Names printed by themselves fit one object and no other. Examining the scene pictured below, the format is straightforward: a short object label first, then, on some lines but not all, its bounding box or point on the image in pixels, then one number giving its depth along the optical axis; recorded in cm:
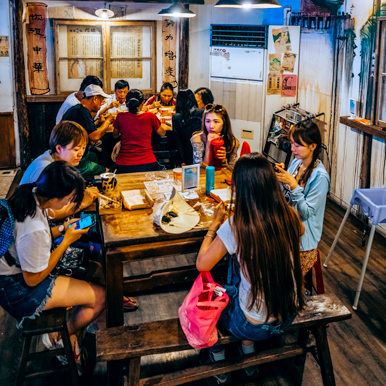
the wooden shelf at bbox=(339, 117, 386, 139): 430
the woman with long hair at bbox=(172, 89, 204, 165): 447
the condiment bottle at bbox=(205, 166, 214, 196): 297
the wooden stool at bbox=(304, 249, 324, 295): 287
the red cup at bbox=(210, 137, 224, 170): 335
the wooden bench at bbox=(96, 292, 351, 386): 214
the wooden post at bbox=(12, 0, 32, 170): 616
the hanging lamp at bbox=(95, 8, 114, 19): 661
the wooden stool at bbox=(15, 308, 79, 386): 223
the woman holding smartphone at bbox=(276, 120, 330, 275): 267
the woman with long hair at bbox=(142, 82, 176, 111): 625
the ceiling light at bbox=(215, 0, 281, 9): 343
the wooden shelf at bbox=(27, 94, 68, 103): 652
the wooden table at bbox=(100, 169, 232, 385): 239
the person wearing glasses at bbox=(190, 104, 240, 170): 353
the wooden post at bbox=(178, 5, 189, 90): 710
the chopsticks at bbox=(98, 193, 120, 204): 275
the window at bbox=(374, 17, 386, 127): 437
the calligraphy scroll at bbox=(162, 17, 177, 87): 709
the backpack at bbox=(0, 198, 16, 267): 209
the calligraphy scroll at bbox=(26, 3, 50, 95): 636
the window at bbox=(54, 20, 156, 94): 669
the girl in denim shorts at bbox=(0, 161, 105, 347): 211
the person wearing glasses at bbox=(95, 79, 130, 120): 594
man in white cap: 419
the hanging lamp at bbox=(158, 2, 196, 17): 542
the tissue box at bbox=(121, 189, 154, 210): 279
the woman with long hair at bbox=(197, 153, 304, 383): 196
